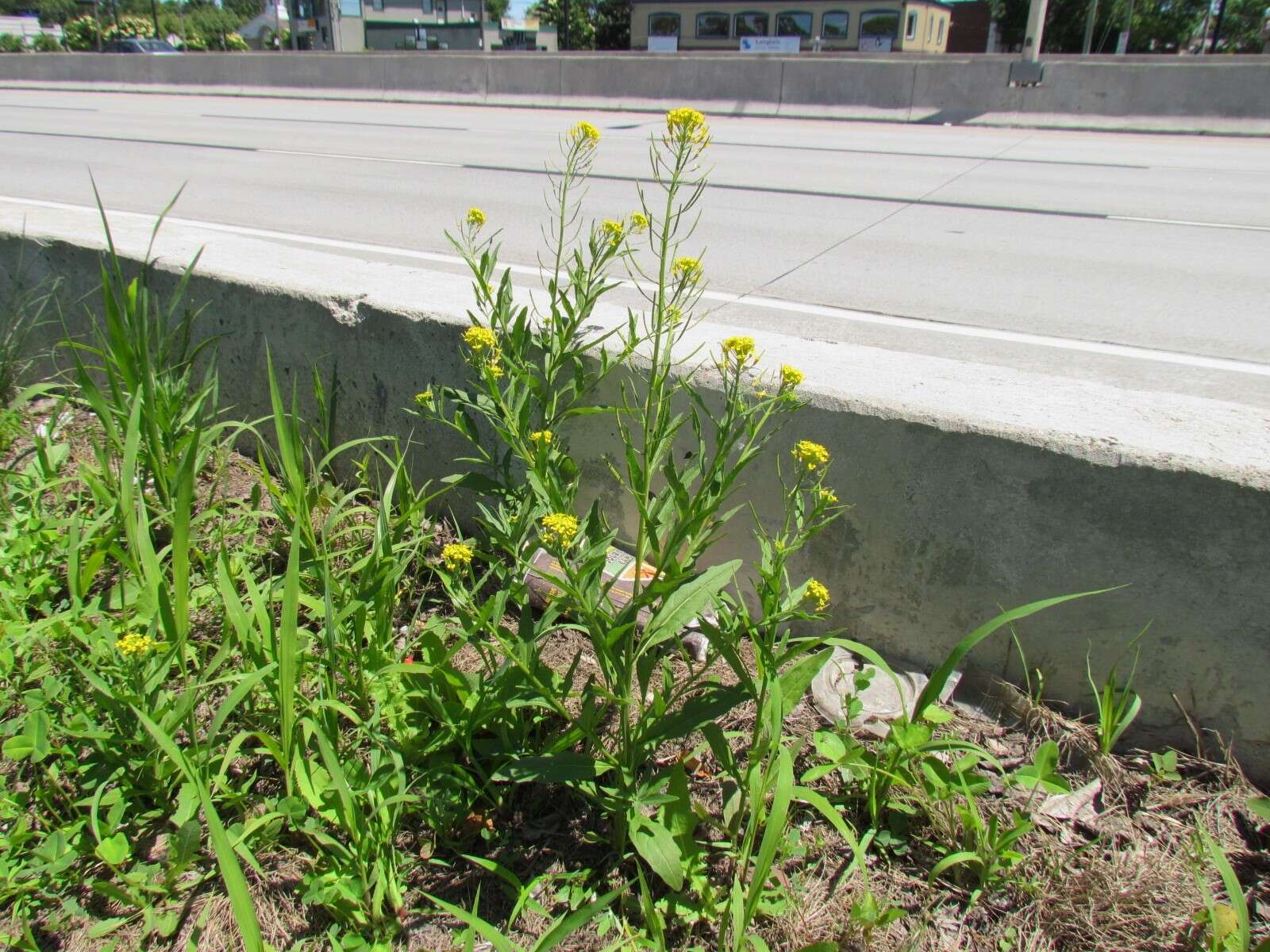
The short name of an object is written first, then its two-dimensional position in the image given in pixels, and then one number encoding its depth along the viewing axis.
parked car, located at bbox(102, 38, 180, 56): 52.50
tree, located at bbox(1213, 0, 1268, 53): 56.81
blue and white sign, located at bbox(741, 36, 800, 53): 62.09
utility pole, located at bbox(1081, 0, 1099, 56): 45.50
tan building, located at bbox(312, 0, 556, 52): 66.75
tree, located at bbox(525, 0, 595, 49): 71.48
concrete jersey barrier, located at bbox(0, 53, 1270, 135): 14.37
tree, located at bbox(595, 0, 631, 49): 71.31
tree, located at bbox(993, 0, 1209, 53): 55.25
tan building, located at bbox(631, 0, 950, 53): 61.44
